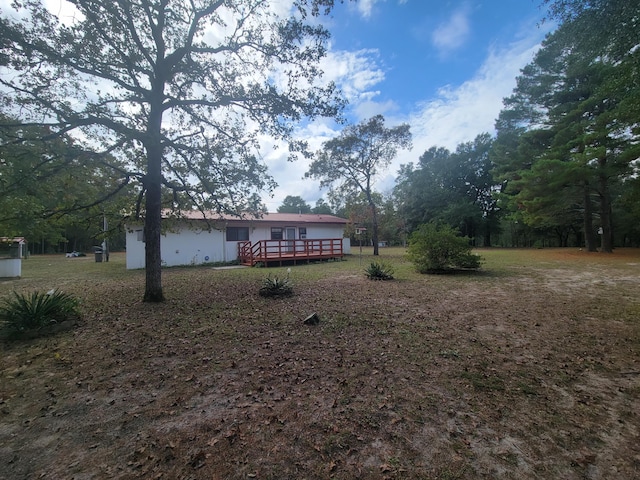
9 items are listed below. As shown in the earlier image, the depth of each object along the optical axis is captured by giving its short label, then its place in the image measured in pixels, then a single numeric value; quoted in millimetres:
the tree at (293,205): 58206
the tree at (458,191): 32781
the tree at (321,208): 54719
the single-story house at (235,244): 14117
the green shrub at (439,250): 9914
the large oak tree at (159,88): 5047
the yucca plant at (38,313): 4338
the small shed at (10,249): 11523
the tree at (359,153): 19281
